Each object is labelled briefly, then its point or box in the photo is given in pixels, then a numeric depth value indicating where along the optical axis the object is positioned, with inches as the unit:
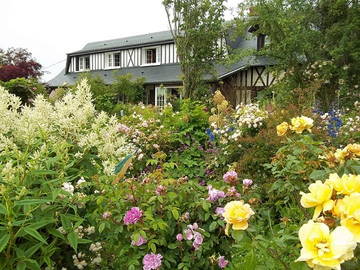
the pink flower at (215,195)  91.3
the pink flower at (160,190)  89.7
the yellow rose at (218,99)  310.8
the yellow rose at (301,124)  99.6
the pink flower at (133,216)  81.8
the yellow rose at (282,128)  103.9
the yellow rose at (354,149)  73.3
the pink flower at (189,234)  85.7
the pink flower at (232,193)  90.9
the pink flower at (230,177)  90.7
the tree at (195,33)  622.8
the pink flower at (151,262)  80.9
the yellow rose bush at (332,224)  39.6
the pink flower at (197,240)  85.4
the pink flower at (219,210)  87.6
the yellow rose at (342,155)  74.5
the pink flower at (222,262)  88.7
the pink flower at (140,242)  82.2
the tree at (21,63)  1055.0
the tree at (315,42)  443.8
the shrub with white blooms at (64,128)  94.9
